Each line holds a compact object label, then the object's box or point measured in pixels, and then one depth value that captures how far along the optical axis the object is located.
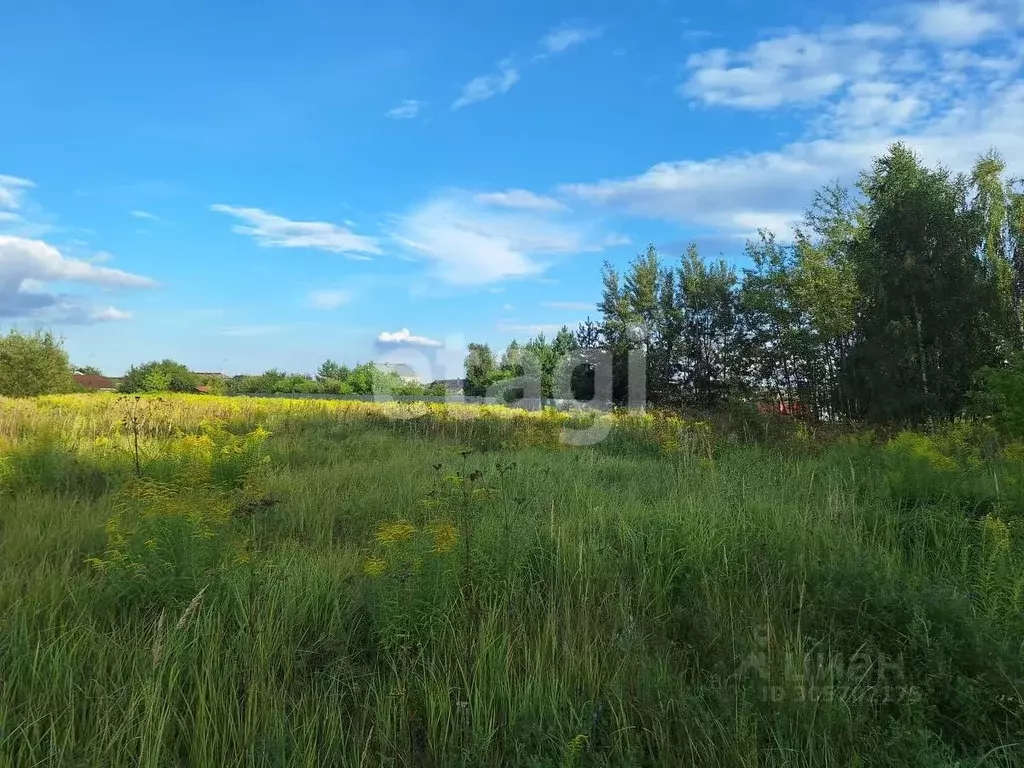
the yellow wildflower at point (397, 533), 2.78
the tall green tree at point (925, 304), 17.00
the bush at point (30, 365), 24.39
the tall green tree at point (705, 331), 28.47
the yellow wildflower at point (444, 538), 2.56
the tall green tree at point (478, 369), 33.69
